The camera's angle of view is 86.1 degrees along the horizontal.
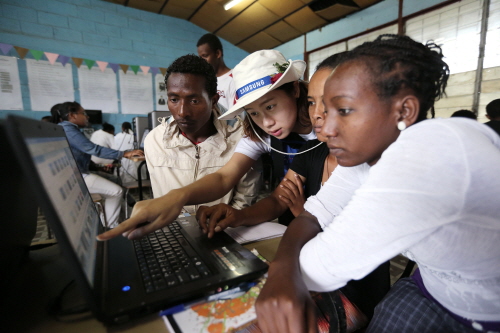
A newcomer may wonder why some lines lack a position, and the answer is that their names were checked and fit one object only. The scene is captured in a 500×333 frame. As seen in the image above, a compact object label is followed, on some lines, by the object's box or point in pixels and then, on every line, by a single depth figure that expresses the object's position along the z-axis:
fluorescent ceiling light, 4.41
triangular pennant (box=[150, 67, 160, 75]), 5.48
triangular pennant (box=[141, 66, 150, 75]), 5.36
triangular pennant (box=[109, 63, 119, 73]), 5.04
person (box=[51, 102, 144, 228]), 2.50
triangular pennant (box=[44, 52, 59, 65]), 4.49
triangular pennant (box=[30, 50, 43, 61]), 4.39
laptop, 0.35
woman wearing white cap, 1.06
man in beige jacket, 1.29
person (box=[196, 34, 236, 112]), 2.40
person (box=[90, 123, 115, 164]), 4.15
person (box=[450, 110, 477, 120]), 2.91
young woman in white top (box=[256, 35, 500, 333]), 0.38
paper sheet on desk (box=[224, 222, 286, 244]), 0.77
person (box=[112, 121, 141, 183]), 3.77
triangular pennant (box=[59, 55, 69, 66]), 4.59
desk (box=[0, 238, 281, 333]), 0.42
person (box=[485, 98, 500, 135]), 3.04
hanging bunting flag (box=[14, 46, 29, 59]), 4.28
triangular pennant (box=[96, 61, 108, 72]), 4.91
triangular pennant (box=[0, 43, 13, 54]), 4.16
